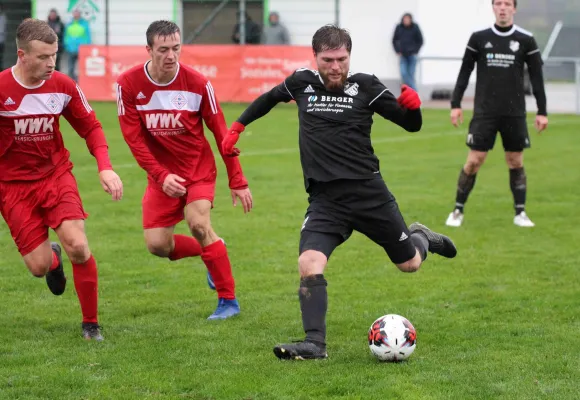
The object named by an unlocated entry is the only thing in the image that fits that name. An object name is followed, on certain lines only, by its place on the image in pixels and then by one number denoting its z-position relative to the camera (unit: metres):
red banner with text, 50.53
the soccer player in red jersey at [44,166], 13.55
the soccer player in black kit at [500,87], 21.94
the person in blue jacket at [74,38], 53.66
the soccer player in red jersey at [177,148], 14.70
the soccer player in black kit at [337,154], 12.58
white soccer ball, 12.23
